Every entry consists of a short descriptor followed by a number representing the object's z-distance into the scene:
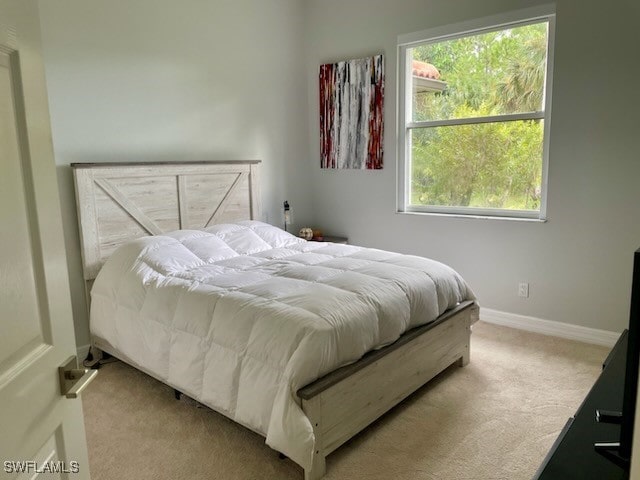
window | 3.67
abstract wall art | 4.47
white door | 0.86
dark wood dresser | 1.20
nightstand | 4.77
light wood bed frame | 2.16
